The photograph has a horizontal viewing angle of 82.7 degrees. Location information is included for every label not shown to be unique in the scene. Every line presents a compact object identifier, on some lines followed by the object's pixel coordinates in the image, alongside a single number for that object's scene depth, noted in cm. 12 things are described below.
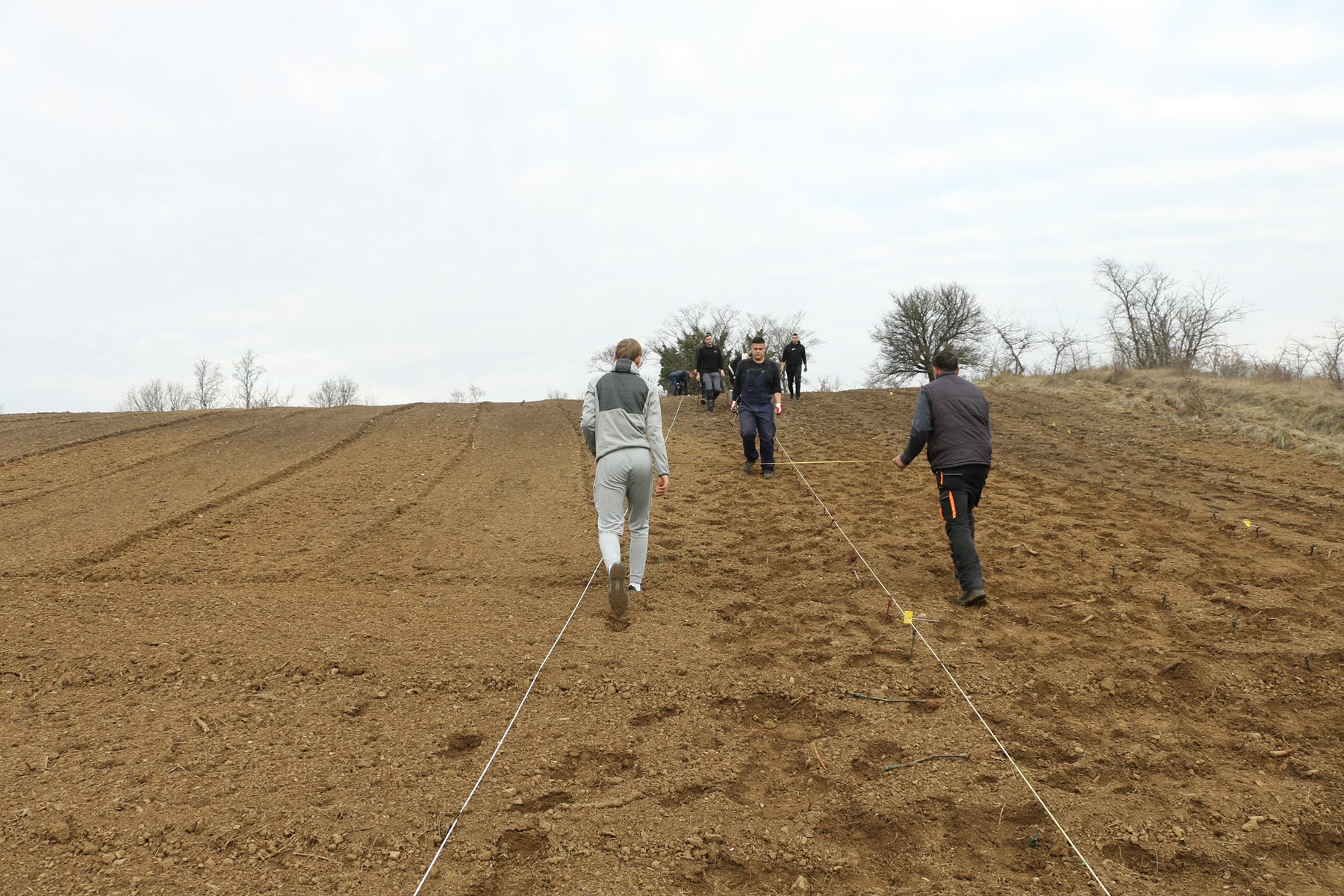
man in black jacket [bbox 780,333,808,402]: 1725
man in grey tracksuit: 547
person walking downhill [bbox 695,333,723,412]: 1594
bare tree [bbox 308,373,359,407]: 5588
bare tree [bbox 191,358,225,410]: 4782
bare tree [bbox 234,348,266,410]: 4657
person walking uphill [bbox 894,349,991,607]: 565
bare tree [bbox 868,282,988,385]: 4138
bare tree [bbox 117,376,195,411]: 4716
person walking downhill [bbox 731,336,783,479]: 989
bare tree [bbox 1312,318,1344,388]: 1673
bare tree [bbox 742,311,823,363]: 5891
